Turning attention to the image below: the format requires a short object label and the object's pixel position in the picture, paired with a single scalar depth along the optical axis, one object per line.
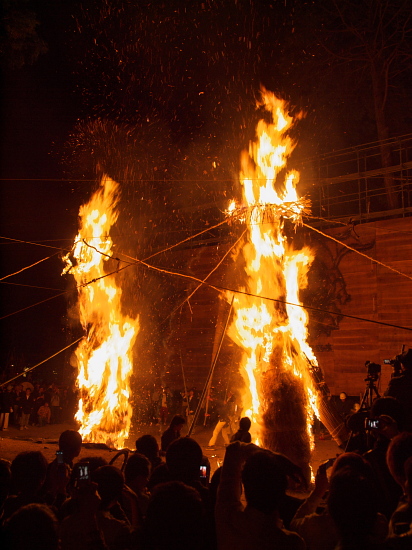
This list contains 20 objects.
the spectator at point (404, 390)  5.64
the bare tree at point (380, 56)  15.87
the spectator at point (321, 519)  2.59
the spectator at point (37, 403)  16.55
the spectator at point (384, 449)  3.51
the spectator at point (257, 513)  2.33
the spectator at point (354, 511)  2.25
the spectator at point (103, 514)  2.68
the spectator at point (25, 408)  15.60
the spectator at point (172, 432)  6.16
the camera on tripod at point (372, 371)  7.05
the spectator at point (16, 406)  16.03
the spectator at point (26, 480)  3.07
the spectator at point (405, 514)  2.42
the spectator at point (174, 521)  2.06
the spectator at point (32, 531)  2.14
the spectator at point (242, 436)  5.84
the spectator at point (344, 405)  13.52
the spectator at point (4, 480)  2.72
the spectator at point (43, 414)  16.39
